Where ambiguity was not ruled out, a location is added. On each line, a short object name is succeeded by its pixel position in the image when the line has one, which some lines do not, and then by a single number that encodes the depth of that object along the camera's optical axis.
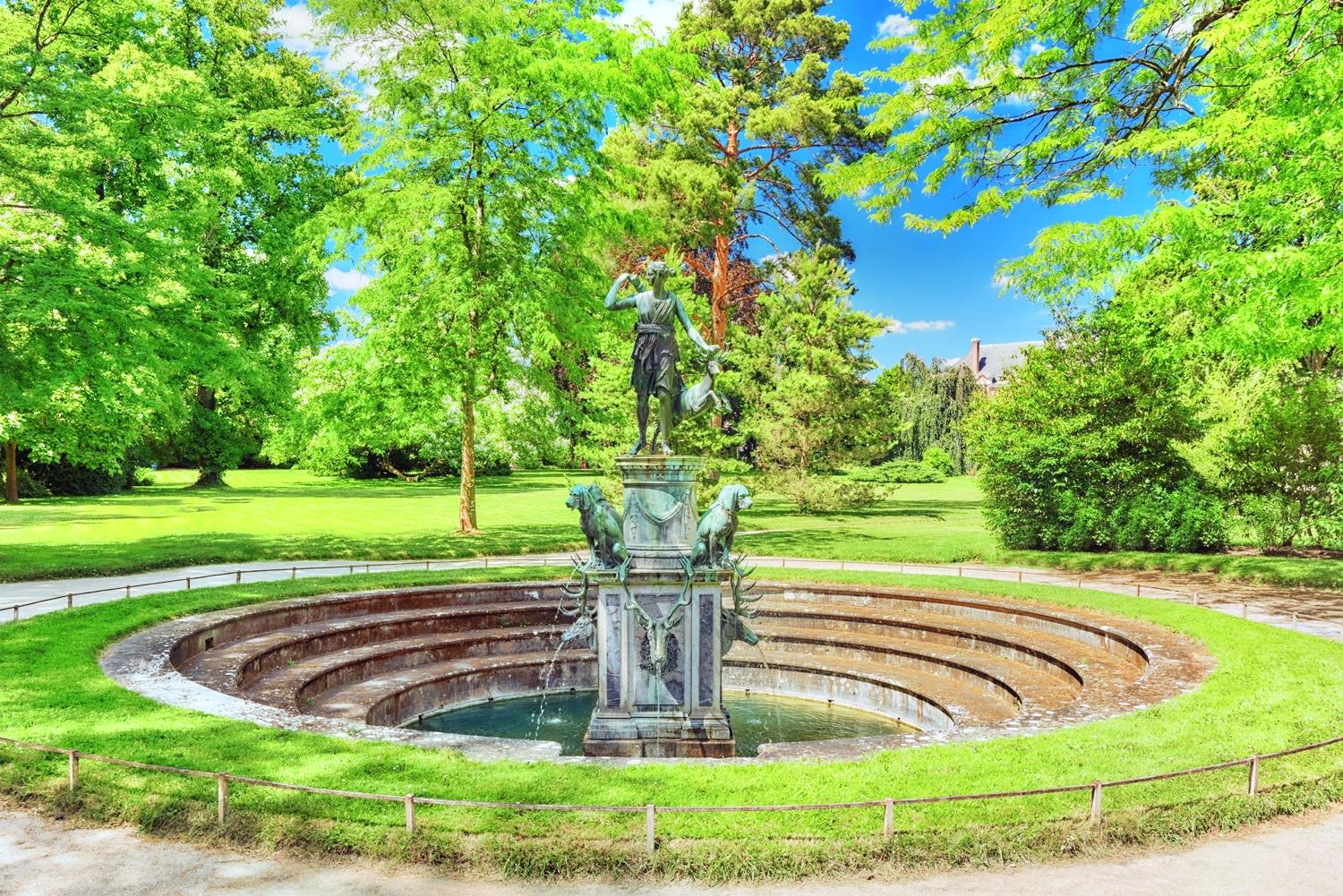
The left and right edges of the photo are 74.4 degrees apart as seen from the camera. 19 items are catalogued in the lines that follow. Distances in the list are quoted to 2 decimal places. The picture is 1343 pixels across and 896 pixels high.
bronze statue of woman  11.65
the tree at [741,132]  36.22
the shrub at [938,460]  76.75
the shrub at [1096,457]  23.45
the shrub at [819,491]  36.69
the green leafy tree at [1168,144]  14.02
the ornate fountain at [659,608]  10.90
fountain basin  10.49
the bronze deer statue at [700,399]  11.34
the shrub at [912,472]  71.31
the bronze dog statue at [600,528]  10.91
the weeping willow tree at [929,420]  83.38
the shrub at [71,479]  42.66
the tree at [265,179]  33.19
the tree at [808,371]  37.16
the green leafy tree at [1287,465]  22.88
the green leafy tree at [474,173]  24.91
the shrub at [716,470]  31.17
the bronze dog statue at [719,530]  10.88
